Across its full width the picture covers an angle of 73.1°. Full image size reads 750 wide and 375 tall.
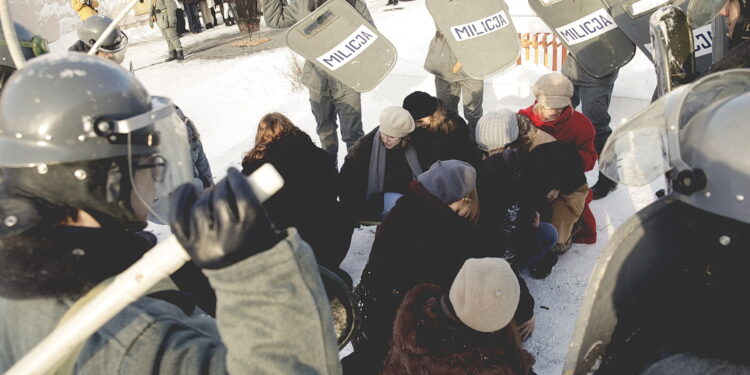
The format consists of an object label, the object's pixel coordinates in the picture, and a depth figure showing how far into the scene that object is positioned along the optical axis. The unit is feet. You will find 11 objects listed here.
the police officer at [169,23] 33.37
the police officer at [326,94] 14.34
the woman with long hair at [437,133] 12.07
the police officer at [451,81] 15.39
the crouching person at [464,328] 5.47
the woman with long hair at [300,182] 9.87
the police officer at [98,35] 13.85
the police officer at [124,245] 3.02
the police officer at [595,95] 14.14
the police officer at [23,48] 10.53
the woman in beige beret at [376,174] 11.72
